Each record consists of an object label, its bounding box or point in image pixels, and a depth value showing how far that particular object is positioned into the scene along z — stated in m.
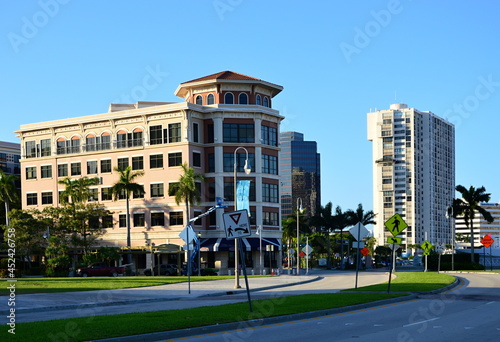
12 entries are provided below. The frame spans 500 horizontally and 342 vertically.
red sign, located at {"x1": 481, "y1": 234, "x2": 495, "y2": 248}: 64.31
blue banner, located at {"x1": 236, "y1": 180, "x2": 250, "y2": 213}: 68.94
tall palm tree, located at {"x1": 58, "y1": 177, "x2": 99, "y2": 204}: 79.89
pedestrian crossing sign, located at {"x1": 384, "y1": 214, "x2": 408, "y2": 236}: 28.25
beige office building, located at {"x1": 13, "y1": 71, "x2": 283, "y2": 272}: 77.62
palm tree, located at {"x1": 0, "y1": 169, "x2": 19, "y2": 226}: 83.87
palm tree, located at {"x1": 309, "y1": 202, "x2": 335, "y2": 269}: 106.44
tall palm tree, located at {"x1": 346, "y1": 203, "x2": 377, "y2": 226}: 107.43
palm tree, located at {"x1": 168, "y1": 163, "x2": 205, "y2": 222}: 71.69
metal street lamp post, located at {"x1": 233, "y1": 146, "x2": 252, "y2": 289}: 39.00
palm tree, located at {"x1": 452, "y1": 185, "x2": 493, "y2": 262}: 84.06
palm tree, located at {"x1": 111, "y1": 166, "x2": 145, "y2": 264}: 76.75
